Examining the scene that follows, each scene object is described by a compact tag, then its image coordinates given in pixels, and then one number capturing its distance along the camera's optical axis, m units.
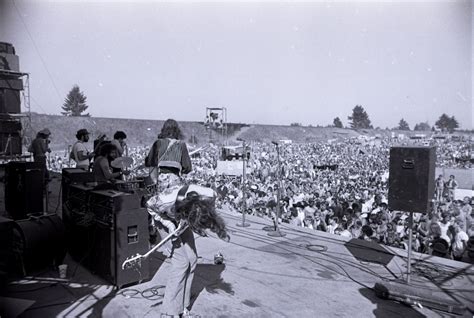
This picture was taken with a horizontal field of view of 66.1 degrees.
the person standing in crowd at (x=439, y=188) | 12.58
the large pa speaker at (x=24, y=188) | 5.48
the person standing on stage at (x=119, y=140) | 5.80
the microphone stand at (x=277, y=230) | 5.89
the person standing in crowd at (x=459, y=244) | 5.74
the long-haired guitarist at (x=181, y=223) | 2.93
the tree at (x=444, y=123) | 61.57
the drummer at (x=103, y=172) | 4.67
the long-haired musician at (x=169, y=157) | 3.19
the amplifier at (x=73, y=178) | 4.84
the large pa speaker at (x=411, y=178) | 3.98
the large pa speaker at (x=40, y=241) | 3.85
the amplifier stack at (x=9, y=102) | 12.80
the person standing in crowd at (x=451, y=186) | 13.52
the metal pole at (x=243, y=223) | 6.50
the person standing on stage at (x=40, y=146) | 7.26
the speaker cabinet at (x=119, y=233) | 3.49
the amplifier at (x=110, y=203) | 3.48
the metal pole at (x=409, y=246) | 4.03
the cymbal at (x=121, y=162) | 4.39
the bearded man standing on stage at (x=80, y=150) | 5.82
